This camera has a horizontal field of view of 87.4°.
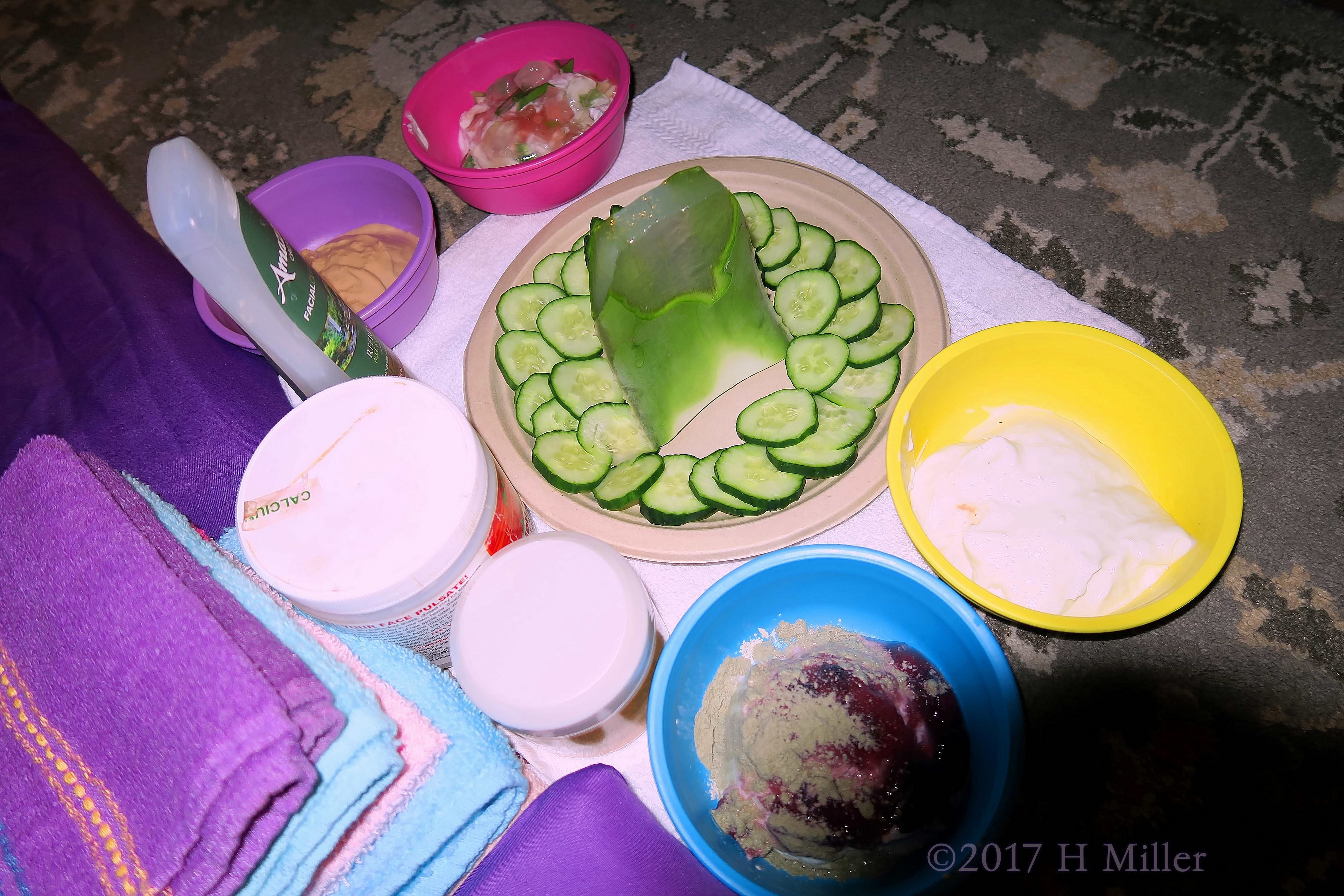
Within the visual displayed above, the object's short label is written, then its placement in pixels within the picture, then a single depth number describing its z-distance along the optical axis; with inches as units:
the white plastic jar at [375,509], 24.8
